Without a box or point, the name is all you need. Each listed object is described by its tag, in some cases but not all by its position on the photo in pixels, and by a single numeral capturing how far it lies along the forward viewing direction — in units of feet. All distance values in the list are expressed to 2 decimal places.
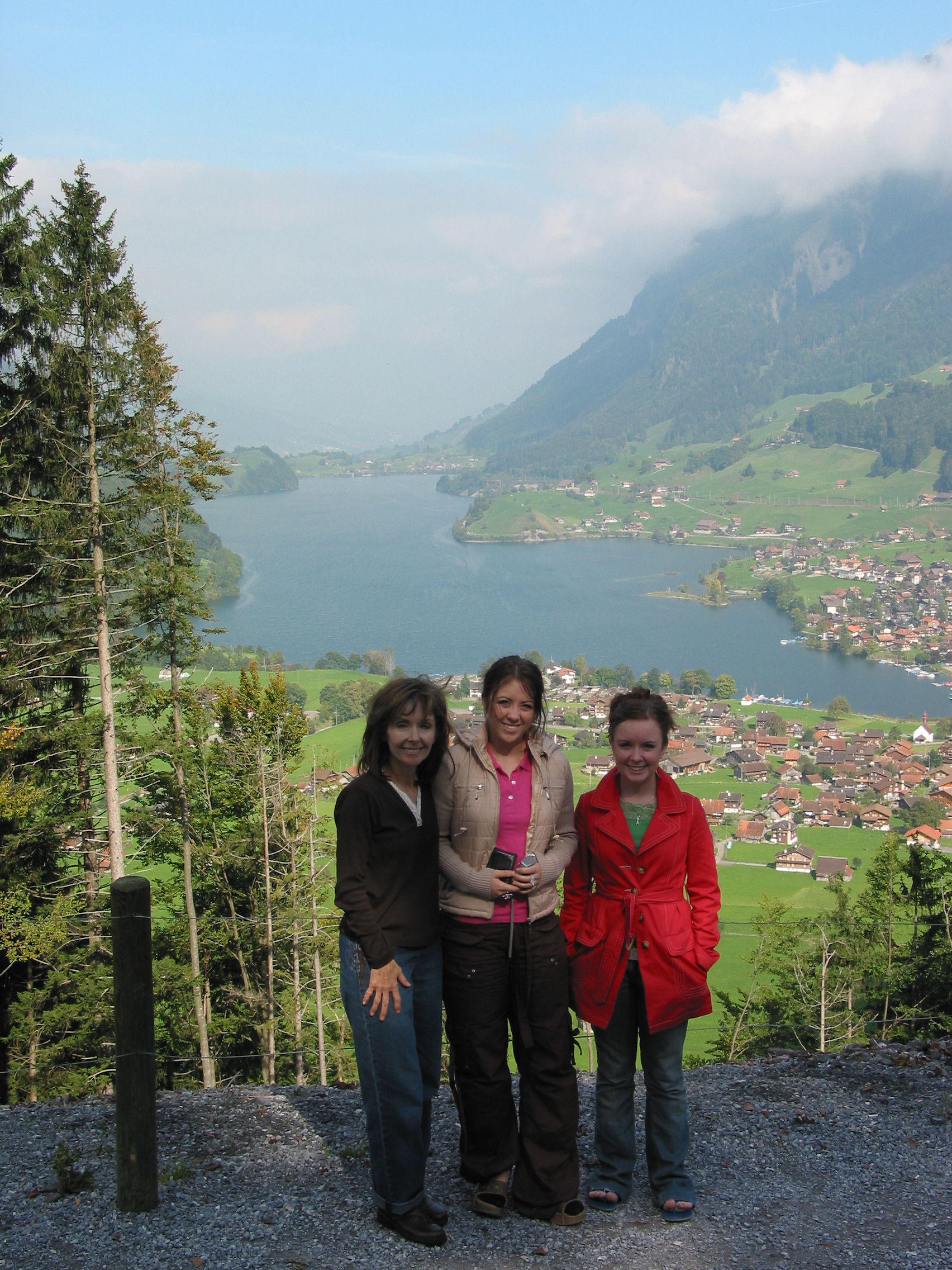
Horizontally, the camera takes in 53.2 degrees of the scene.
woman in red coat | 9.42
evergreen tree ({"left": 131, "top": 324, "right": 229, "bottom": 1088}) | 35.04
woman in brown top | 8.71
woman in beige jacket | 9.05
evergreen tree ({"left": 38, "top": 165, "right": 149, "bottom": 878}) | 33.12
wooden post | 9.08
